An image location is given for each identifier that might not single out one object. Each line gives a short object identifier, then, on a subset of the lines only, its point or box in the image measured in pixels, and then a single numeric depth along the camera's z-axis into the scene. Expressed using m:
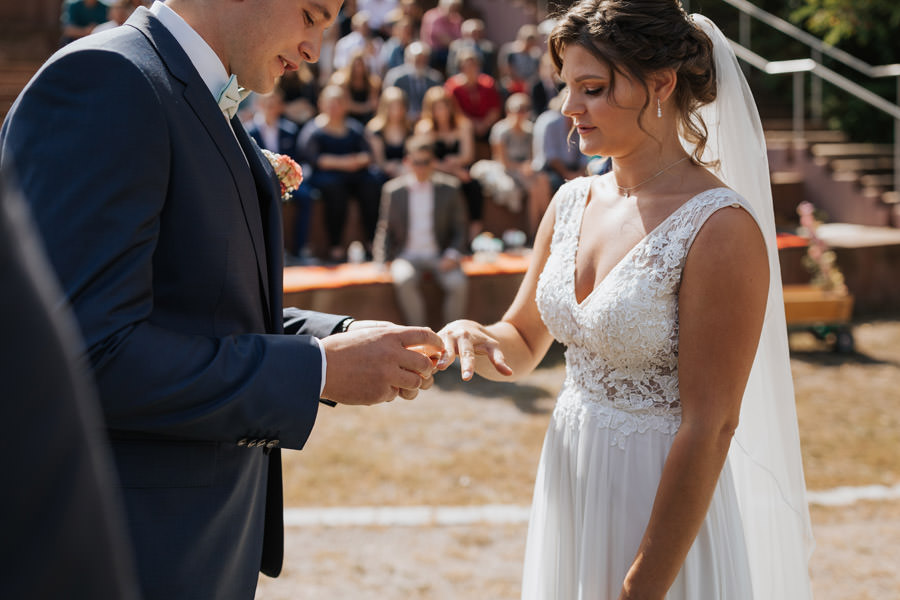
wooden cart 9.38
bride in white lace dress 2.16
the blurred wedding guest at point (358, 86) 11.02
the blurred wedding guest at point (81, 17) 10.73
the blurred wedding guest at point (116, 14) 10.20
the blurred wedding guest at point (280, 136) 9.78
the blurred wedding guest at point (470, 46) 12.66
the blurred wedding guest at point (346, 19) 13.11
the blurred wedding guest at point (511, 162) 10.90
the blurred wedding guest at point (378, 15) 13.55
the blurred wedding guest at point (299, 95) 10.82
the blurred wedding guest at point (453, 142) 10.66
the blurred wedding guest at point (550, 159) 10.74
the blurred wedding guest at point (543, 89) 12.11
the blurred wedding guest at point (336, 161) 10.06
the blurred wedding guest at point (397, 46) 12.12
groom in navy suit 1.60
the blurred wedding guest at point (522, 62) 13.18
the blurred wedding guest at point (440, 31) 13.26
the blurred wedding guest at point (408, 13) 13.10
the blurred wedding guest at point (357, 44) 11.95
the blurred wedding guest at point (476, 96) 11.80
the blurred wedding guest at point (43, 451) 0.61
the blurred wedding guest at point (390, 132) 10.40
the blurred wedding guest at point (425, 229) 9.25
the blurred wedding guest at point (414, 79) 11.28
